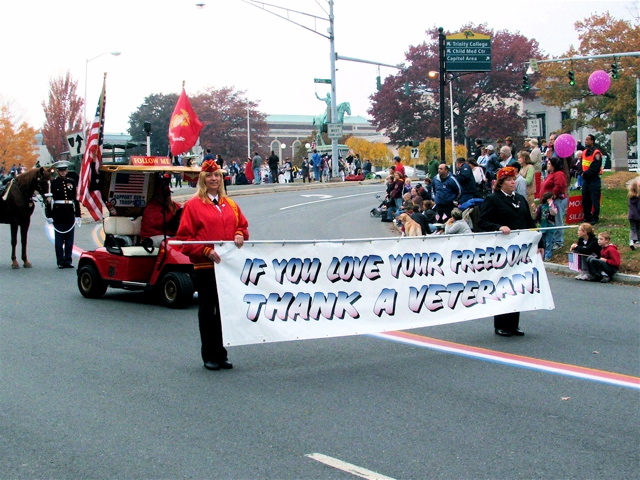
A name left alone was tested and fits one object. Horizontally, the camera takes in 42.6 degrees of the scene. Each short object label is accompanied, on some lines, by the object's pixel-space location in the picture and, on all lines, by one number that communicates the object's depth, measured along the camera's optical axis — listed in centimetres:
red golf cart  1143
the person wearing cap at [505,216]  911
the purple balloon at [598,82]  2962
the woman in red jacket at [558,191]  1644
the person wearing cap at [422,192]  2141
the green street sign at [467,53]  3352
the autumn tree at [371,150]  9938
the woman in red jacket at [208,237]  766
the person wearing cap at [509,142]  2094
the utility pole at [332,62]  4003
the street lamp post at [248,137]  8806
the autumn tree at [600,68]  4994
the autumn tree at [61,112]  7794
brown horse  1597
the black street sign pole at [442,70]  2827
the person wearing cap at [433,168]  2866
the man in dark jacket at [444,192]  1820
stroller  2579
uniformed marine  1575
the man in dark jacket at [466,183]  1866
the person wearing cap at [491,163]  2061
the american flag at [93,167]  1186
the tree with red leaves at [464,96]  6944
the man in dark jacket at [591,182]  1797
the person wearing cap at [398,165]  2544
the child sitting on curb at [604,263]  1374
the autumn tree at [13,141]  8250
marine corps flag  1667
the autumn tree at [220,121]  8993
